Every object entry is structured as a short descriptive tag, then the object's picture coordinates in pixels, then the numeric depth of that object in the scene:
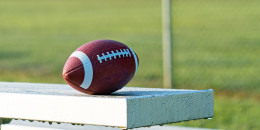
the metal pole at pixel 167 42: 8.79
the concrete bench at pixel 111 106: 2.92
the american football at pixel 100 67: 3.19
